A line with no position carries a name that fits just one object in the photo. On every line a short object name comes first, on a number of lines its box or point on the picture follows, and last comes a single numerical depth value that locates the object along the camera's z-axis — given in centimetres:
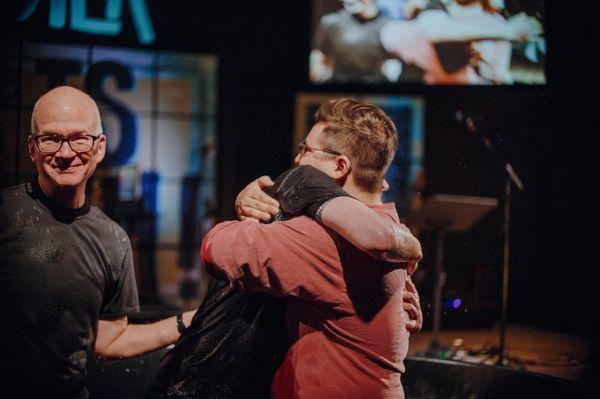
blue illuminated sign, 573
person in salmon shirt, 159
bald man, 183
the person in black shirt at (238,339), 172
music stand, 499
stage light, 602
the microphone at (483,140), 439
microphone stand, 430
